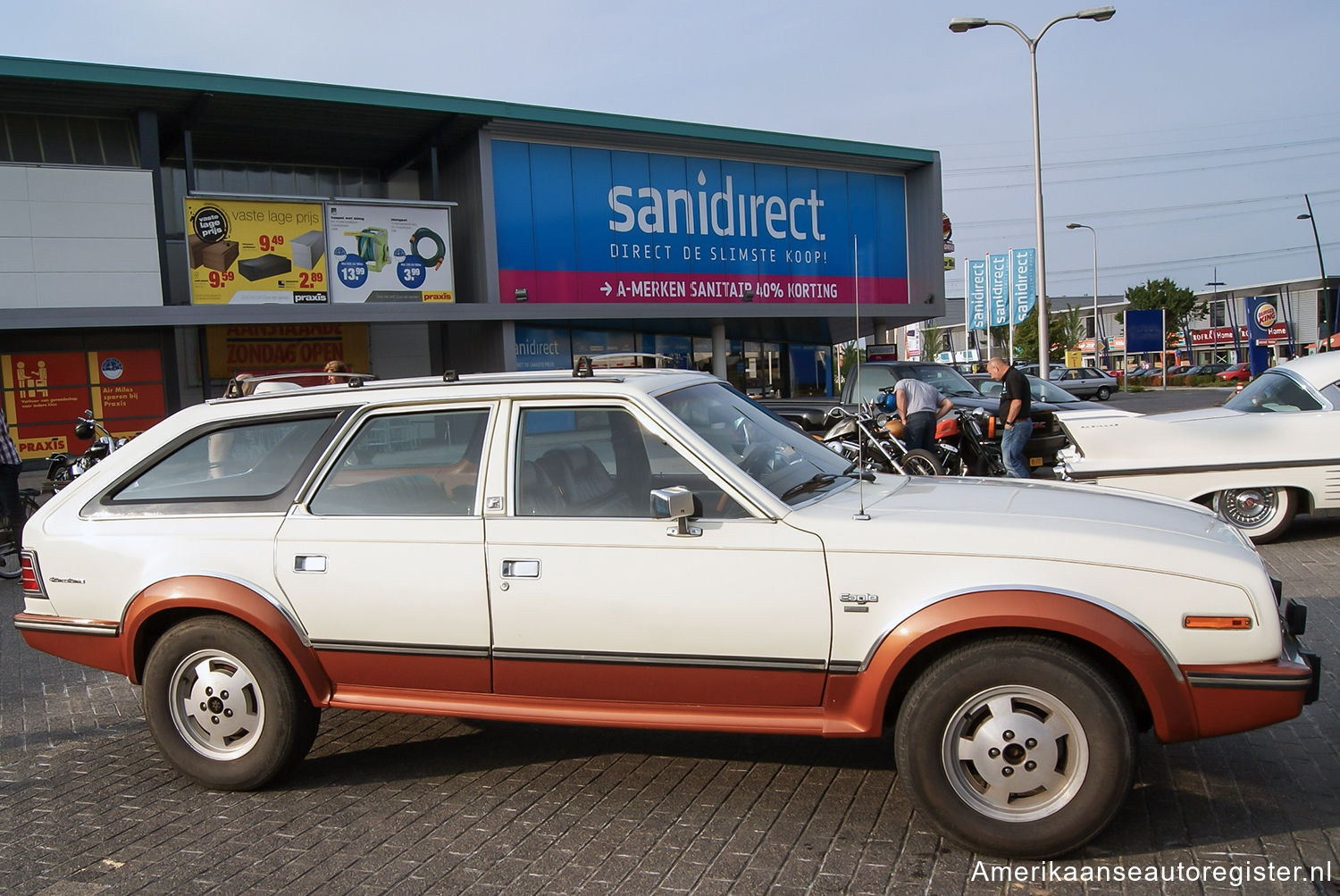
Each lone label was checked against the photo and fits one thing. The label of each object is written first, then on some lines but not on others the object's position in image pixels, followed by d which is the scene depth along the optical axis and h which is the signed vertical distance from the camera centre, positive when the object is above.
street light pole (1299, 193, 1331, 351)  67.66 +0.68
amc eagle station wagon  3.26 -0.77
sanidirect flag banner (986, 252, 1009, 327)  32.69 +2.22
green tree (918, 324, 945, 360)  78.19 +1.38
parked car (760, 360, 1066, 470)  15.36 -0.44
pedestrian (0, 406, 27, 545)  9.06 -0.67
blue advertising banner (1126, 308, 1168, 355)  51.44 +0.85
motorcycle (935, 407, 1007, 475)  11.99 -1.03
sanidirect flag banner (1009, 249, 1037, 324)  31.73 +2.31
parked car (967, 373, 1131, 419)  14.73 -0.64
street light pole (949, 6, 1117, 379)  23.30 +2.02
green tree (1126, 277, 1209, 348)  66.81 +3.07
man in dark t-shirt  10.93 -0.63
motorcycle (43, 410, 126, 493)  9.88 -0.55
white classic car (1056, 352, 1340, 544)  8.20 -0.89
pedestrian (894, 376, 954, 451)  11.68 -0.61
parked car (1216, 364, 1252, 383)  57.91 -1.84
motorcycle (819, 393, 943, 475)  10.84 -0.93
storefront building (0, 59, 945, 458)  19.08 +3.21
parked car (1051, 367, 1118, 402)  45.41 -1.40
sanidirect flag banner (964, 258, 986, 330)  34.38 +2.24
